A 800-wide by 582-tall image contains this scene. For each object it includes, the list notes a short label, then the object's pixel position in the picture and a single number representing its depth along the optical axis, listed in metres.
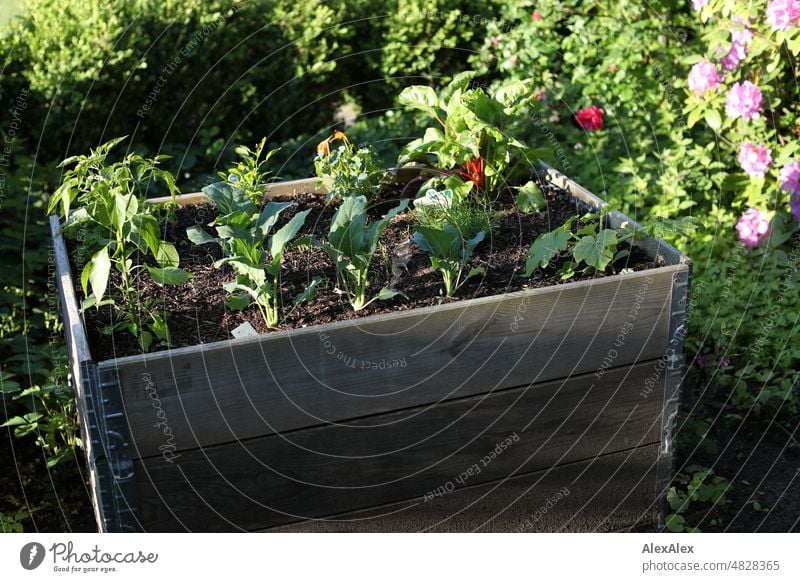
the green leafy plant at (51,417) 2.68
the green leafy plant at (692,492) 2.56
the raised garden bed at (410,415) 1.95
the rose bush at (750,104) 3.48
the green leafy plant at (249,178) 2.70
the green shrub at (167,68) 4.05
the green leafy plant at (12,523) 2.43
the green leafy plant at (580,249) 2.21
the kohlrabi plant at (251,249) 2.11
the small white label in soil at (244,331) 2.05
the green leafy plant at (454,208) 2.54
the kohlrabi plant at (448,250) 2.23
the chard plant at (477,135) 2.65
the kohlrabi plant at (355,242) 2.17
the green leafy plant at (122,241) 2.09
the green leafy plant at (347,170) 2.76
